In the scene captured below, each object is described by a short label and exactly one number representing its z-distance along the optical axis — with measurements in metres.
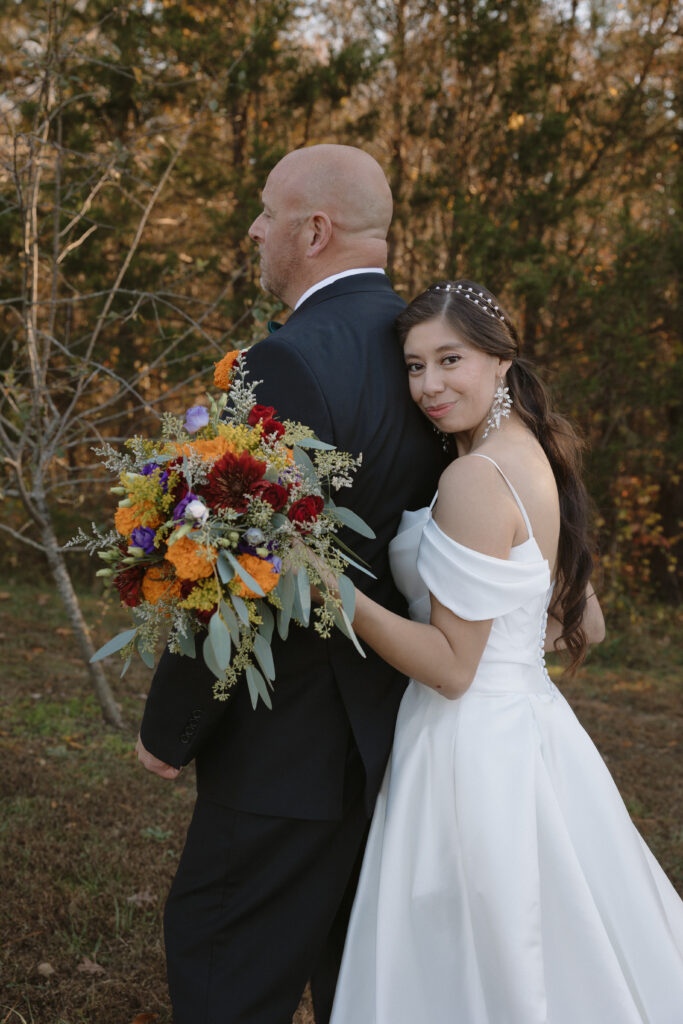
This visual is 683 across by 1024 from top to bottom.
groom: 1.96
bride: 1.89
